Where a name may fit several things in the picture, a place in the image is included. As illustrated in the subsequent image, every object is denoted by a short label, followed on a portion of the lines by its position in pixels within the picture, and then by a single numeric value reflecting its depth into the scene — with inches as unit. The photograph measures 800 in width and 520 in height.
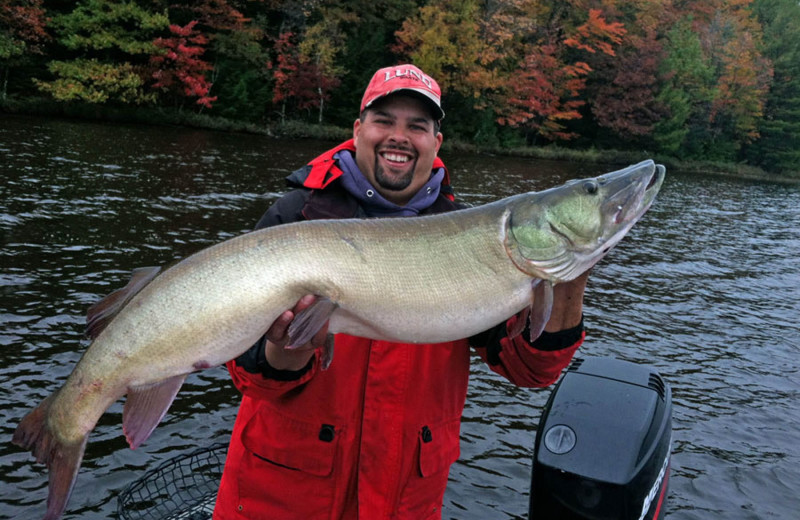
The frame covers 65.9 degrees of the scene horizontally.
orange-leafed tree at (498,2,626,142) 1482.5
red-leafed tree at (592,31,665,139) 1556.3
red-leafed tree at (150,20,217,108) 1087.6
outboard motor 104.5
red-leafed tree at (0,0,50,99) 977.5
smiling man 93.7
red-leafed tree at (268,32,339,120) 1227.9
